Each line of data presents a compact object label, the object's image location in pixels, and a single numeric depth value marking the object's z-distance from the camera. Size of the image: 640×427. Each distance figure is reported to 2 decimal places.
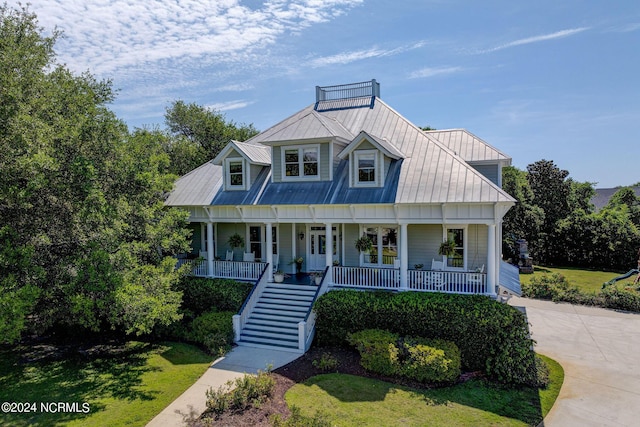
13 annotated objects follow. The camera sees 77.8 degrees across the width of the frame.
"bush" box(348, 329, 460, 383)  12.29
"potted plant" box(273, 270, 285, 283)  17.92
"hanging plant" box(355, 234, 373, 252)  17.29
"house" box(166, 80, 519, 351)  15.10
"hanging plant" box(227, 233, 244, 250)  20.39
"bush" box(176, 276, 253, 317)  17.02
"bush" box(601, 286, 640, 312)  20.27
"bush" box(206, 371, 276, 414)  10.50
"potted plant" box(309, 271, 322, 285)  17.48
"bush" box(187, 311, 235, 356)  14.74
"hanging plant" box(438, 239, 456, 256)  16.08
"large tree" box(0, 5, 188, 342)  11.07
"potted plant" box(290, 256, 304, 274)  19.58
